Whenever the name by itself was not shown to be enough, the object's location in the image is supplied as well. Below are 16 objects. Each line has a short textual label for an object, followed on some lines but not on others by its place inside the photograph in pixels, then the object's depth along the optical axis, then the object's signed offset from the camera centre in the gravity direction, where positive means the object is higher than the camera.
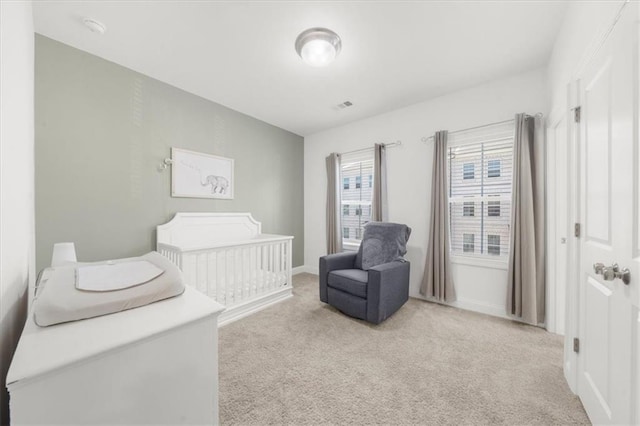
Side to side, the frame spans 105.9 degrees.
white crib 2.33 -0.52
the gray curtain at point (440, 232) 2.78 -0.23
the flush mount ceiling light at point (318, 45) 1.88 +1.34
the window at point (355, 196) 3.70 +0.26
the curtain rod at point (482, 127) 2.46 +0.94
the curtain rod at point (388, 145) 3.25 +0.94
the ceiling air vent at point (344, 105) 3.11 +1.41
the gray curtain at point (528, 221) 2.26 -0.08
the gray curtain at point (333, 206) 3.83 +0.10
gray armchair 2.31 -0.68
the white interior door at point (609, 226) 0.94 -0.06
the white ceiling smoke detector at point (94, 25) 1.81 +1.42
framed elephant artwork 2.79 +0.46
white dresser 0.53 -0.40
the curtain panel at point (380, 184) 3.34 +0.39
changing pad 0.68 -0.27
